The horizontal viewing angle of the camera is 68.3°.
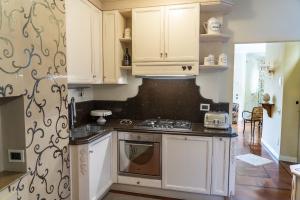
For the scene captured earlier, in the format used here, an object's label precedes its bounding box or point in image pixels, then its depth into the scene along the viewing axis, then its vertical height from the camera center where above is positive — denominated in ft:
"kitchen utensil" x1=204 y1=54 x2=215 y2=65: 9.00 +0.95
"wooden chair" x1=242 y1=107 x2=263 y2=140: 18.65 -2.85
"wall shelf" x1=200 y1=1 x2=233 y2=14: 8.53 +3.05
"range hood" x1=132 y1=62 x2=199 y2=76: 8.82 +0.58
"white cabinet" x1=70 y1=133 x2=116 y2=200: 7.22 -2.97
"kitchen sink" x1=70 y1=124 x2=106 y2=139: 7.70 -1.81
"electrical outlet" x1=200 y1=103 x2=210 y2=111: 9.87 -1.05
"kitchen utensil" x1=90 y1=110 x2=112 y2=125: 9.80 -1.38
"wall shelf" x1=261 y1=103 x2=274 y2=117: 14.94 -1.60
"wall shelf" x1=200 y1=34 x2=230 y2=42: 8.81 +1.88
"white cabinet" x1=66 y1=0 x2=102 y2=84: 7.28 +1.51
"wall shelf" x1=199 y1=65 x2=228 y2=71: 9.02 +0.68
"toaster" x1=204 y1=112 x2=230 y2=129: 8.64 -1.45
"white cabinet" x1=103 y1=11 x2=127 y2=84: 9.52 +1.61
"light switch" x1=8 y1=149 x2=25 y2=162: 5.15 -1.69
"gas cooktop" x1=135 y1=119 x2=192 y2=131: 8.80 -1.74
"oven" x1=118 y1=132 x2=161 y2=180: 8.72 -2.87
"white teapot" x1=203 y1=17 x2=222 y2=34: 8.71 +2.28
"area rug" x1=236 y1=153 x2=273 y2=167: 12.66 -4.52
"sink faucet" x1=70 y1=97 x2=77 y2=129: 8.67 -1.12
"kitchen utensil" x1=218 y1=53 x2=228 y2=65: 8.93 +0.98
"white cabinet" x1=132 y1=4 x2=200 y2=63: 8.70 +2.01
